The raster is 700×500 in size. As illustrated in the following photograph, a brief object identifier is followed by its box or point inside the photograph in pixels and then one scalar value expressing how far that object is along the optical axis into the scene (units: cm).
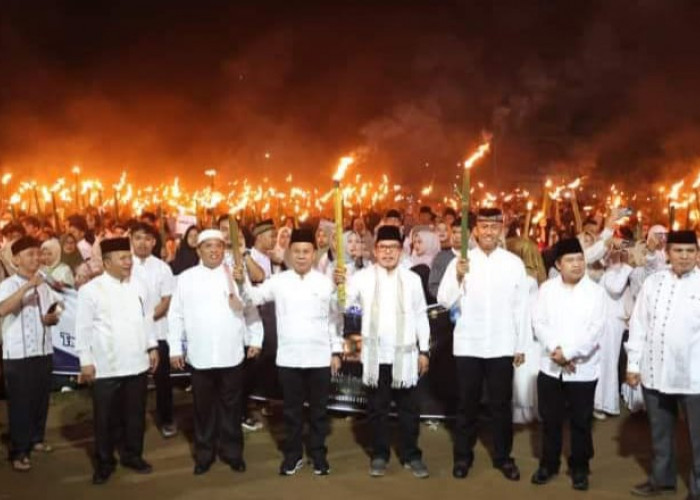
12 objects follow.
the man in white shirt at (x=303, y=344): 740
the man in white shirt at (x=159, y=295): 851
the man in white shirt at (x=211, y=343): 741
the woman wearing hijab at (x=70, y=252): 1134
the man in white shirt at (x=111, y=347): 725
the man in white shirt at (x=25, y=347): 752
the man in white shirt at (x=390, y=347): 737
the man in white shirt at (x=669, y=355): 657
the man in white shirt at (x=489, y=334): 730
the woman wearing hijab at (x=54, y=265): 1009
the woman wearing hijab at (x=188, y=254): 990
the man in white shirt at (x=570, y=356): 693
